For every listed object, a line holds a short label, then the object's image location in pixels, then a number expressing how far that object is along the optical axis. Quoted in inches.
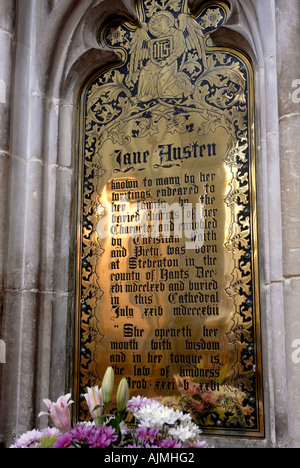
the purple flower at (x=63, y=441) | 64.2
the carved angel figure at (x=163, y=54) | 123.3
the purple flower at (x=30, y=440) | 68.5
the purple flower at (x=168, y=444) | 63.9
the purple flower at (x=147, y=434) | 65.0
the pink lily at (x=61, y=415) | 68.9
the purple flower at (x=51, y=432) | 69.8
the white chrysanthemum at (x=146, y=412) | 67.7
